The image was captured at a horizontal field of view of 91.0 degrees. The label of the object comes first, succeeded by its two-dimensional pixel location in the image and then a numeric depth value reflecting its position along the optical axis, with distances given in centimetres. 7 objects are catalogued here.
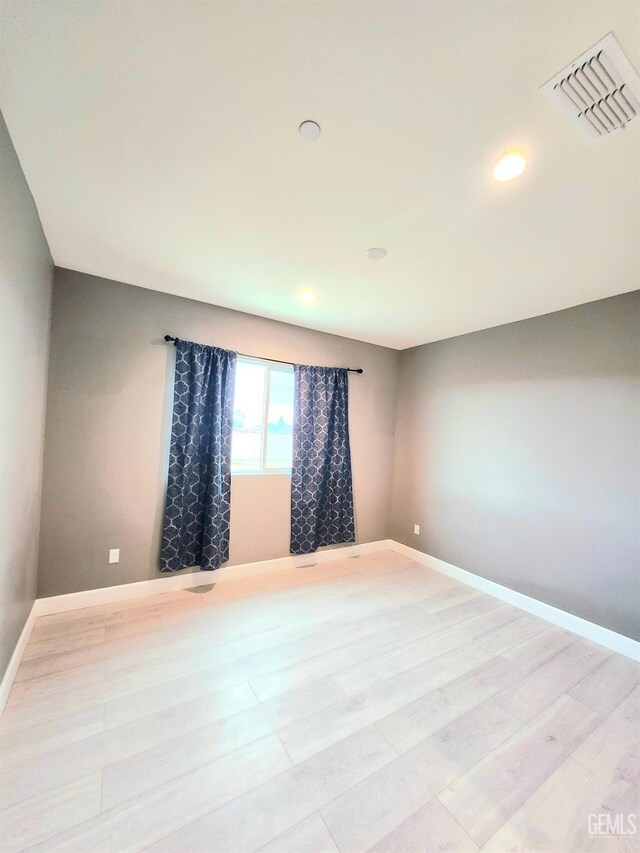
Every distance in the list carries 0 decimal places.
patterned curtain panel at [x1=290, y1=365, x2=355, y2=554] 331
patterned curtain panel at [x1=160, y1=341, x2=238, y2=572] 268
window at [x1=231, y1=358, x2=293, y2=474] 312
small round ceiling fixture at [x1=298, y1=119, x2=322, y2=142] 115
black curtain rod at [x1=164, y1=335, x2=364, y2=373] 263
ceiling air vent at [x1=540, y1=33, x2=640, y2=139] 92
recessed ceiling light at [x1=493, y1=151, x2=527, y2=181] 124
